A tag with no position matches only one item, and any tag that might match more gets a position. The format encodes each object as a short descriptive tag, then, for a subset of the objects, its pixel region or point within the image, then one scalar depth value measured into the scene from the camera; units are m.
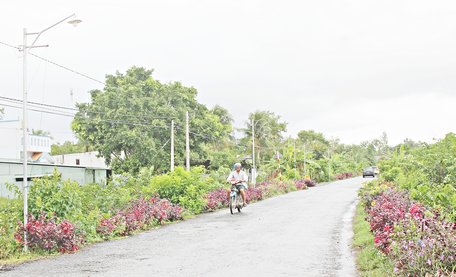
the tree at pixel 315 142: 73.25
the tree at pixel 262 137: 58.92
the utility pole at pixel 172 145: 32.25
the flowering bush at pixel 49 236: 10.42
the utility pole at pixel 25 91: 10.82
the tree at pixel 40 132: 74.29
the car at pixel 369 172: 65.37
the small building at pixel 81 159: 57.31
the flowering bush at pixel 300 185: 42.56
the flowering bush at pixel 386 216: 8.07
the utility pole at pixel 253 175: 37.91
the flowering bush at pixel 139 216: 12.83
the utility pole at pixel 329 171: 61.20
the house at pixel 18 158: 32.91
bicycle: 18.75
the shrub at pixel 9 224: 10.15
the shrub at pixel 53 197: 11.26
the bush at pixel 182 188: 19.08
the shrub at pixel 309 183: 48.34
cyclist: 18.95
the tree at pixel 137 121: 39.25
